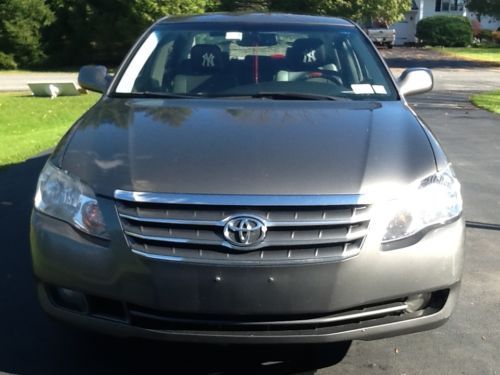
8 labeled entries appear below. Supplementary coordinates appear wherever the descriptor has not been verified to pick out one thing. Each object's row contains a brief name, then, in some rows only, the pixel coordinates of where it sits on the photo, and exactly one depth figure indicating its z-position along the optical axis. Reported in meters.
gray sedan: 3.06
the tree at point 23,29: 33.03
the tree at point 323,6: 31.95
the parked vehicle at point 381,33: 42.59
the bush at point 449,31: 47.62
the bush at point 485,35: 51.34
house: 53.81
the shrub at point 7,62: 33.53
